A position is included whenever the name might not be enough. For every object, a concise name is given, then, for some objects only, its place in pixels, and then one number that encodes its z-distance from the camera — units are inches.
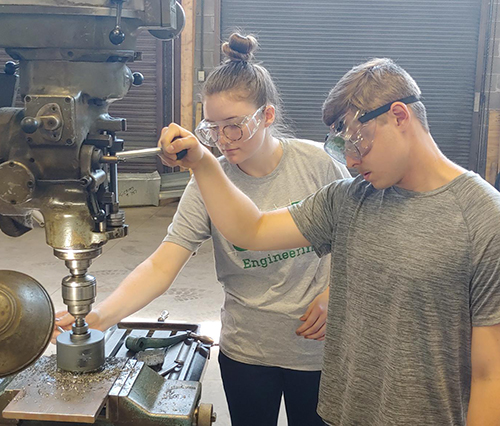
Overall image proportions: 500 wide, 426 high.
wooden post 205.5
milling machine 32.5
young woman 46.5
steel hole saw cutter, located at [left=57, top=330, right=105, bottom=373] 36.8
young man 32.4
